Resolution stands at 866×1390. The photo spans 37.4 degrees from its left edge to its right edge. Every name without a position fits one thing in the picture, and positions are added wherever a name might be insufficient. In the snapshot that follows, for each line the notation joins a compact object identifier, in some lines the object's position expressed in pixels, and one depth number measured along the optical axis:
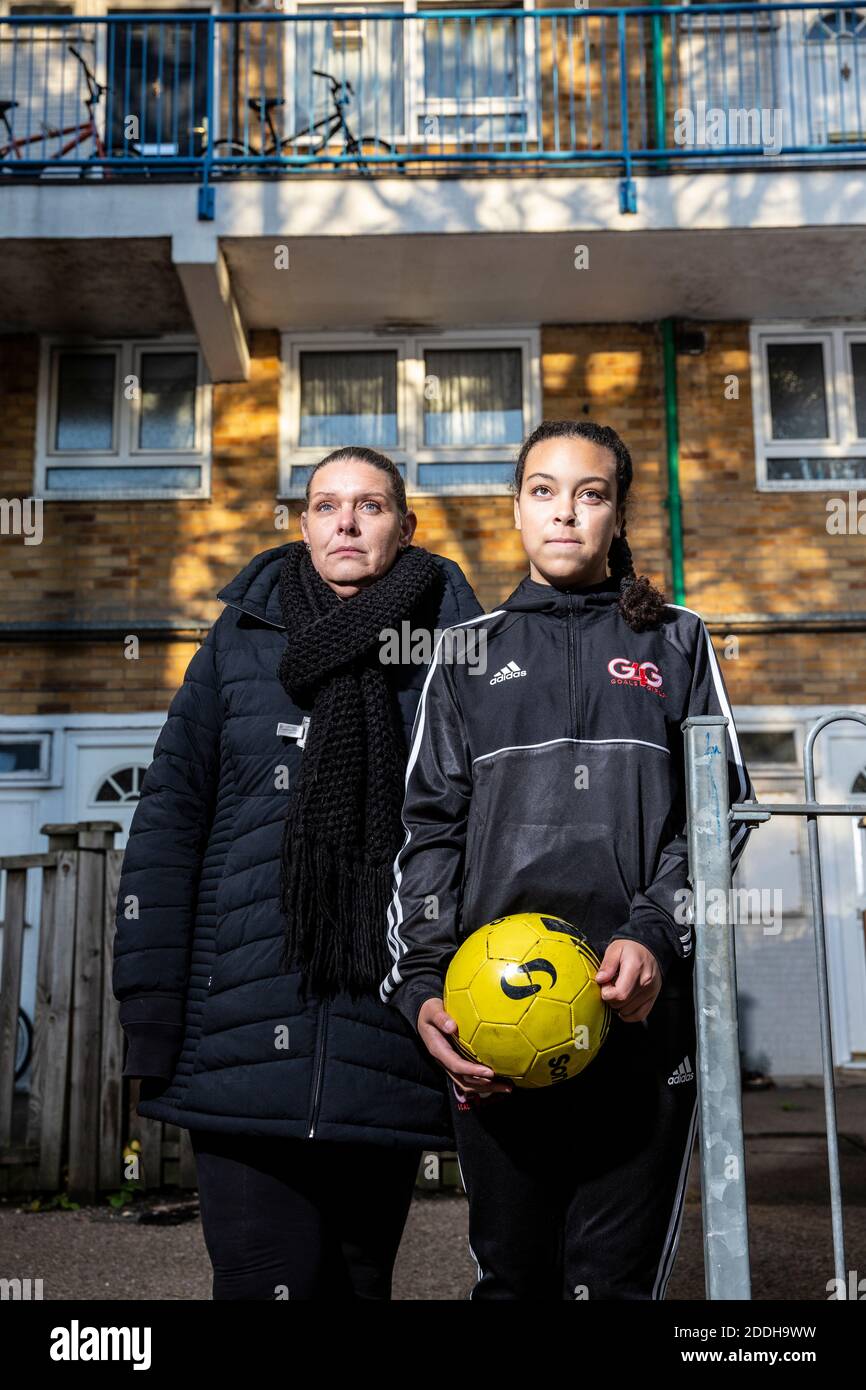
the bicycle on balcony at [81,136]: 9.93
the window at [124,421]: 10.58
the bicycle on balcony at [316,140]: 9.77
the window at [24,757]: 10.19
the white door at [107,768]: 10.17
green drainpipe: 10.21
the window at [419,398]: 10.59
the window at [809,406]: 10.56
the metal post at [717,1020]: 2.22
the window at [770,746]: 10.16
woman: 2.55
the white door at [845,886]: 9.88
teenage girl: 2.27
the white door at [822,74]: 10.77
